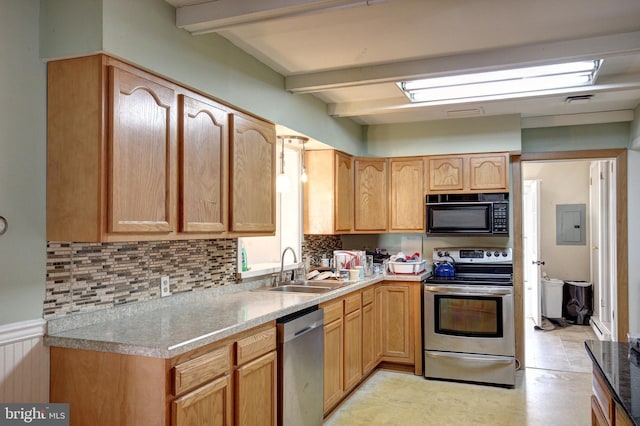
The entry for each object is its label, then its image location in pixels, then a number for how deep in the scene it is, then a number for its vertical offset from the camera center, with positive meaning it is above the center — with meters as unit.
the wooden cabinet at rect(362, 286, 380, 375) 4.09 -0.98
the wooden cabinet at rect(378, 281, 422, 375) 4.40 -0.96
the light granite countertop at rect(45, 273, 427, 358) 1.92 -0.49
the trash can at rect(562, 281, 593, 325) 6.61 -1.16
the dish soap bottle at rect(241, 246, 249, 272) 3.46 -0.30
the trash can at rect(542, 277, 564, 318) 6.64 -1.11
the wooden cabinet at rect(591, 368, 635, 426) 1.45 -0.64
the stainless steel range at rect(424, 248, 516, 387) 4.13 -0.98
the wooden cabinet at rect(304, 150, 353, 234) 4.37 +0.24
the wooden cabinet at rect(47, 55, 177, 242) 1.98 +0.29
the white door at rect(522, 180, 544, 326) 6.32 -0.41
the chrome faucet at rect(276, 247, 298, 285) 3.70 -0.36
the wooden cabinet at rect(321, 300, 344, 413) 3.31 -0.96
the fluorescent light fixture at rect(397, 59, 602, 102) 3.20 +0.98
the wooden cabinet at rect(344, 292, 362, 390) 3.69 -0.97
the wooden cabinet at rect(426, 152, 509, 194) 4.54 +0.44
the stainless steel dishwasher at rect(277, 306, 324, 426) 2.68 -0.88
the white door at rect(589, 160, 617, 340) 4.86 -0.35
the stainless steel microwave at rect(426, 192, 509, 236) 4.51 +0.04
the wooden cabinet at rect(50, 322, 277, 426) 1.85 -0.68
